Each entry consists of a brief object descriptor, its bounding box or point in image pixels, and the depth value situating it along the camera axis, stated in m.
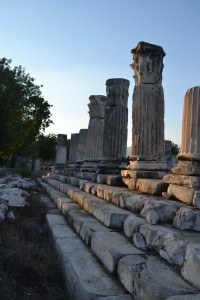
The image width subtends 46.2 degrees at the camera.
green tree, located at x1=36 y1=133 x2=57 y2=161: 42.95
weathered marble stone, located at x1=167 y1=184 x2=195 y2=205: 3.15
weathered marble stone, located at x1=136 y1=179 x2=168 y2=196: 3.91
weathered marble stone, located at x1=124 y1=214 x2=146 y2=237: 2.81
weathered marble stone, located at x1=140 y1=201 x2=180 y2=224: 2.78
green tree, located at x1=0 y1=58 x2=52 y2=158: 17.30
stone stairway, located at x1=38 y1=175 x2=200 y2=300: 1.85
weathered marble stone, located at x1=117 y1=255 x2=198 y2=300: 1.71
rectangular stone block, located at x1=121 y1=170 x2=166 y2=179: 5.02
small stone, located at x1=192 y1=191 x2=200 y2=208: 2.96
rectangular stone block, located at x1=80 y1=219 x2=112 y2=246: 3.09
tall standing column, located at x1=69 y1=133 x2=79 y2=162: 13.99
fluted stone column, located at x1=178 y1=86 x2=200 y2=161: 3.59
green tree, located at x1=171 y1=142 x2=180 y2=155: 36.22
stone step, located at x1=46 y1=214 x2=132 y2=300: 2.04
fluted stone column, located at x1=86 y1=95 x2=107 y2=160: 9.12
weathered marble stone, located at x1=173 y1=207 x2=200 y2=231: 2.54
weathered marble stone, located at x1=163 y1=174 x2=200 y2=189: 3.22
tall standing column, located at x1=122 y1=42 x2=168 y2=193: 5.25
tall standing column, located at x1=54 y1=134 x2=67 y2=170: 16.25
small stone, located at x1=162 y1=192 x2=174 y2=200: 3.57
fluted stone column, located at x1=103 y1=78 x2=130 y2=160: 6.97
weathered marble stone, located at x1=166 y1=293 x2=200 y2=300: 1.58
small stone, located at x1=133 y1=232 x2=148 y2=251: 2.49
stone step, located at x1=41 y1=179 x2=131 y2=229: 3.24
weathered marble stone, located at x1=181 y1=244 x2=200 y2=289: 1.78
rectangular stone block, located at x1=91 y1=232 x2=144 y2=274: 2.35
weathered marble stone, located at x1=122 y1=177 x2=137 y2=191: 4.81
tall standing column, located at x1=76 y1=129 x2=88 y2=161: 12.05
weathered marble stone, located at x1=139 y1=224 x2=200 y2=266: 2.08
